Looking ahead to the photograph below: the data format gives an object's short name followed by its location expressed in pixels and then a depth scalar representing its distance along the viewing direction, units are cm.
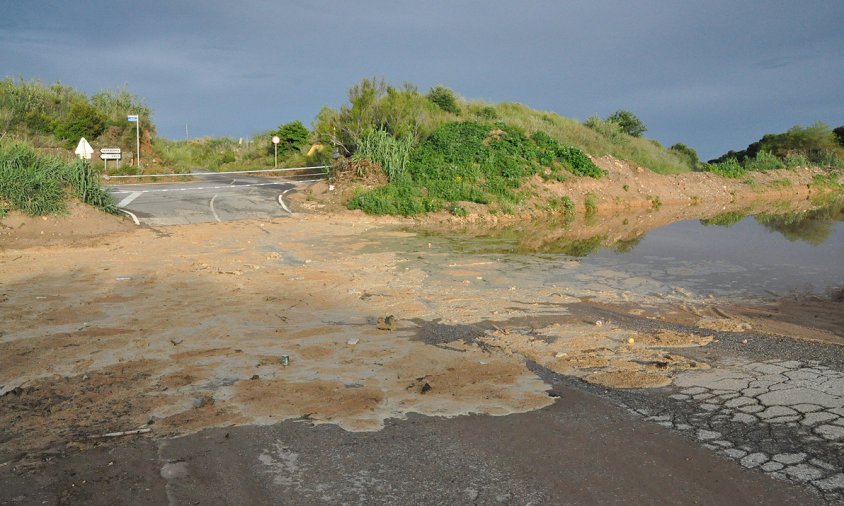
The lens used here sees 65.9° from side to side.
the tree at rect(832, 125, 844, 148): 5342
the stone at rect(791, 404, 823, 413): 552
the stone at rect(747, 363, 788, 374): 658
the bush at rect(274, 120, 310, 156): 4706
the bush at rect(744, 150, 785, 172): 4284
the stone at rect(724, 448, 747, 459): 480
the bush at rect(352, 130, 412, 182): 2636
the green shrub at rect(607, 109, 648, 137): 5009
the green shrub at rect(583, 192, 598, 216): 2880
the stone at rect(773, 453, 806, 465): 467
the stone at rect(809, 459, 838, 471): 454
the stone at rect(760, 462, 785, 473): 457
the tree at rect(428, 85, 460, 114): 4216
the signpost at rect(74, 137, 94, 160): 3081
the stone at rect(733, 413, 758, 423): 539
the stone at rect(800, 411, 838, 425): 529
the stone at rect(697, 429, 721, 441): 512
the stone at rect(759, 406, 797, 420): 547
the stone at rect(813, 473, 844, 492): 430
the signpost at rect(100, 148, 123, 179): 3787
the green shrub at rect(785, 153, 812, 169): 4538
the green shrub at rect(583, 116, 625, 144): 4344
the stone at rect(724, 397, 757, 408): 573
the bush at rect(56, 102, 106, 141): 4312
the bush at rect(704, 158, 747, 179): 3960
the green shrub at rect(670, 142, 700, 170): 5214
